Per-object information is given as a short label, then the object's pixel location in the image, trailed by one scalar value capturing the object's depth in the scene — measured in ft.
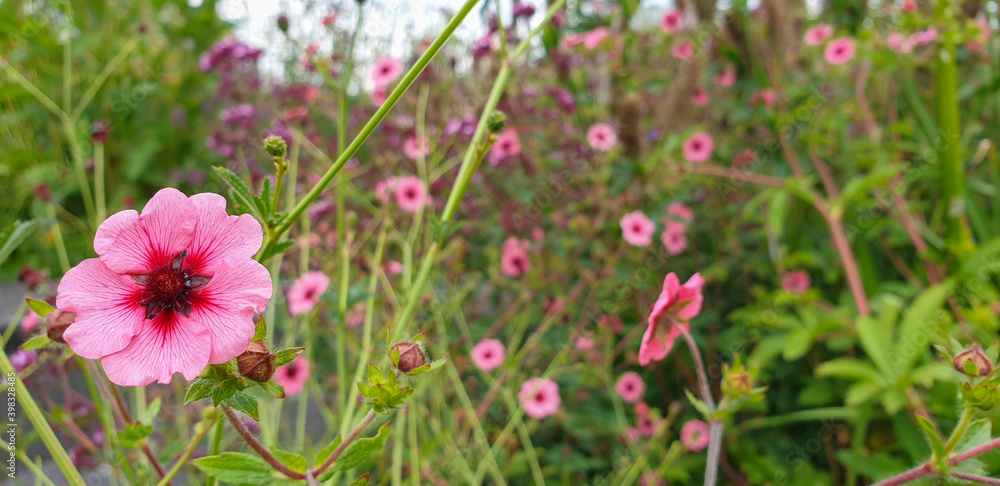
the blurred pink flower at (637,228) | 2.43
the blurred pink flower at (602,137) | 2.58
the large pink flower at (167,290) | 0.88
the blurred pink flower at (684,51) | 2.86
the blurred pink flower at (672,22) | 2.97
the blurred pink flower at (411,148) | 2.54
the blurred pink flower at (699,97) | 2.84
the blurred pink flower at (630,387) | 2.50
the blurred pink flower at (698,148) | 2.68
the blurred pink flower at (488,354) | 2.34
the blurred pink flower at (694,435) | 2.33
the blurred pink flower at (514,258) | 2.56
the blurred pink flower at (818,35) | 2.73
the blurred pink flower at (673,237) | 2.54
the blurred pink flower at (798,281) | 2.56
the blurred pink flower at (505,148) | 2.58
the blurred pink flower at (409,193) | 2.44
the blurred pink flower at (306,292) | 2.21
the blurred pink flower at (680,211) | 2.55
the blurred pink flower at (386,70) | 2.59
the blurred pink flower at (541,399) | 2.33
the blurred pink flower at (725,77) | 2.72
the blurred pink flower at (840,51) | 2.65
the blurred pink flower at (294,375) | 2.25
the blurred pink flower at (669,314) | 1.30
